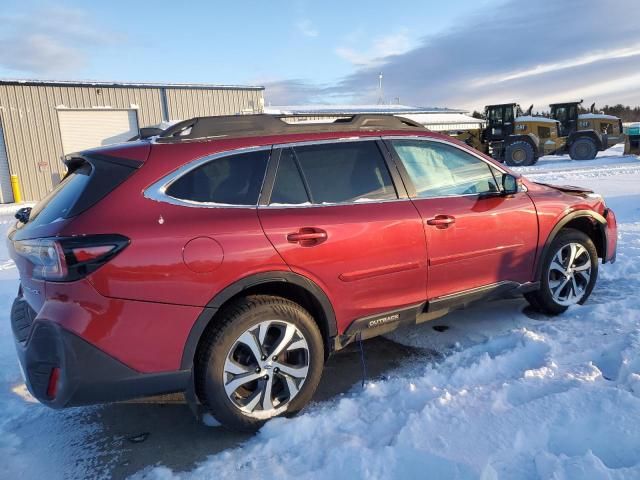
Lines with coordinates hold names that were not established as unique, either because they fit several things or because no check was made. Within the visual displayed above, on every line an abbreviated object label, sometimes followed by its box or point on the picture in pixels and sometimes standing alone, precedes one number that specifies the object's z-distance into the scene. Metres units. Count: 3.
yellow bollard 17.67
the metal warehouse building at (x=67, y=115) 17.80
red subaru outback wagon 2.34
